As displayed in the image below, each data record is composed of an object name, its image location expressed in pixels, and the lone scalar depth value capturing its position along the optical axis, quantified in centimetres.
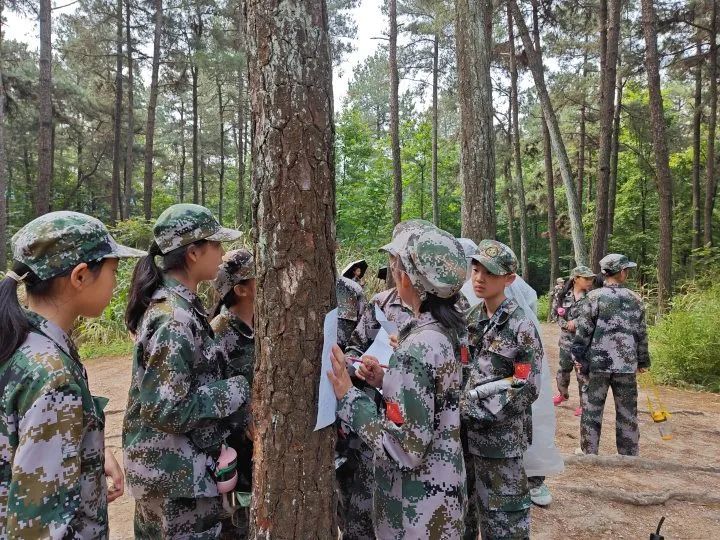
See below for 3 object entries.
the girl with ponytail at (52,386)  137
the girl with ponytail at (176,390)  193
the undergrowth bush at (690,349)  872
